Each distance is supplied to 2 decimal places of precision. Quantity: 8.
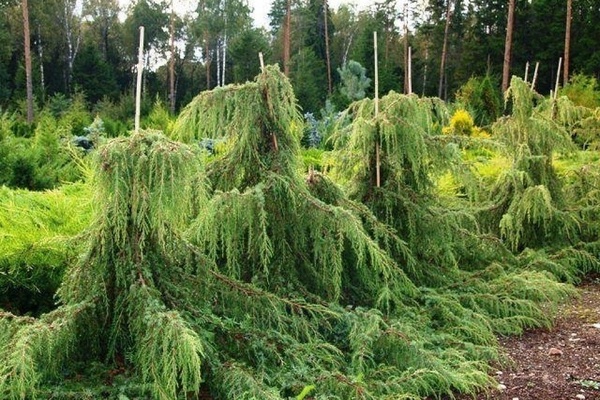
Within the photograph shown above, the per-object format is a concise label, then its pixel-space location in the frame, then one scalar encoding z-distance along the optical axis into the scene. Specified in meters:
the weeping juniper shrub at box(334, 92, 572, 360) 4.49
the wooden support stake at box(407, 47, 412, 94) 4.82
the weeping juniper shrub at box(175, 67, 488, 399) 3.03
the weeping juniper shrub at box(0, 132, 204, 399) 2.52
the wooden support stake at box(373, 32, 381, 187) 4.68
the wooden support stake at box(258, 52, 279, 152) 3.78
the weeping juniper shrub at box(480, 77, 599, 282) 6.00
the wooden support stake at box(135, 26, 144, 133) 2.74
